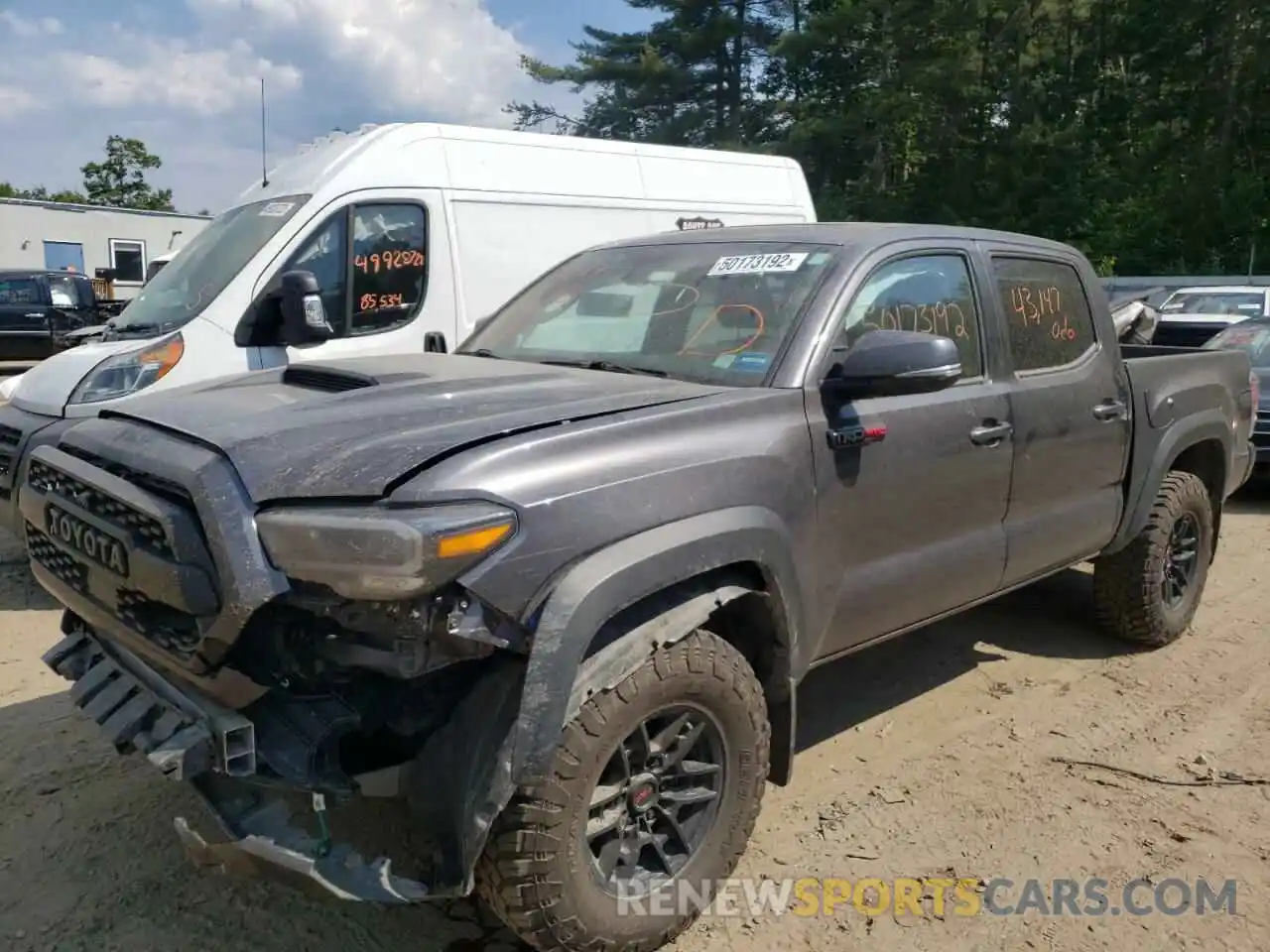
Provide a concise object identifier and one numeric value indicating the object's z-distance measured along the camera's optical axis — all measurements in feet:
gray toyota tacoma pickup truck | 7.41
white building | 74.38
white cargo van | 18.45
